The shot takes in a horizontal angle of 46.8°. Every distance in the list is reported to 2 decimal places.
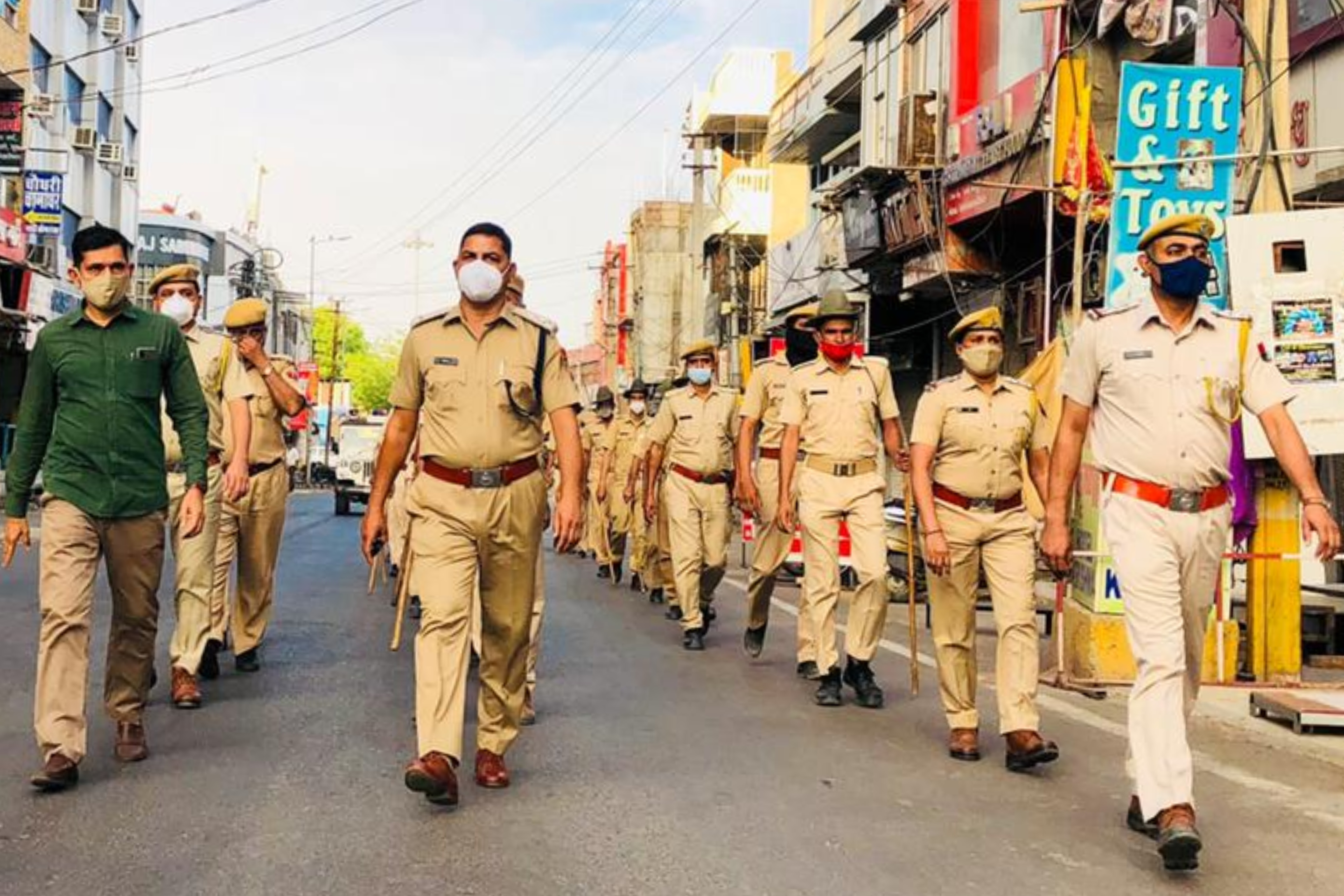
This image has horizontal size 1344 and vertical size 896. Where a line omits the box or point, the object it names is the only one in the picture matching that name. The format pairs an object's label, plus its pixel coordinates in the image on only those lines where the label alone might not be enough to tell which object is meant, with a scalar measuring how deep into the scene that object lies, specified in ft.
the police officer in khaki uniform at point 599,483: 53.83
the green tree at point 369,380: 421.18
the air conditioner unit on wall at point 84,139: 130.33
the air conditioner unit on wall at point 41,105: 111.34
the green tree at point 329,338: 415.64
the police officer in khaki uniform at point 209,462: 25.23
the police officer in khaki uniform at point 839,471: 26.48
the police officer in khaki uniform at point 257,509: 27.40
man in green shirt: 19.10
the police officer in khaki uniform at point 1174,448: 16.98
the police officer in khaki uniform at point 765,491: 29.60
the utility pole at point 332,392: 198.33
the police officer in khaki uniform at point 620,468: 53.16
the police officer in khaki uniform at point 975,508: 21.93
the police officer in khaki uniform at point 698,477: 35.29
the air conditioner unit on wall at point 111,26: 138.92
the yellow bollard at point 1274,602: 29.99
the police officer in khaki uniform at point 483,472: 18.86
